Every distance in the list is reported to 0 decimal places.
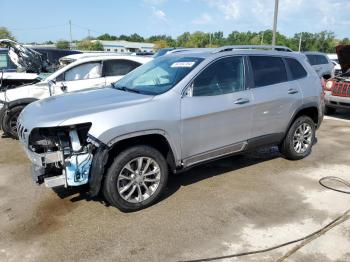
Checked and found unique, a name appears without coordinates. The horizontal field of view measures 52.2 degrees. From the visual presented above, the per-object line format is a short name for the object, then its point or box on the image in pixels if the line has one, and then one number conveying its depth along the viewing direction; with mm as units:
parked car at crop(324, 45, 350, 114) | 9273
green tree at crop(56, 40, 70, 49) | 84825
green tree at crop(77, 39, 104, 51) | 78825
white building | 82888
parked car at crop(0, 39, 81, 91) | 8898
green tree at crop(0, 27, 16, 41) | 71050
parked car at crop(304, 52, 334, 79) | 14133
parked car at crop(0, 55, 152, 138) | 7285
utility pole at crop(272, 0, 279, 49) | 12307
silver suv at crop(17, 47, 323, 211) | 3734
